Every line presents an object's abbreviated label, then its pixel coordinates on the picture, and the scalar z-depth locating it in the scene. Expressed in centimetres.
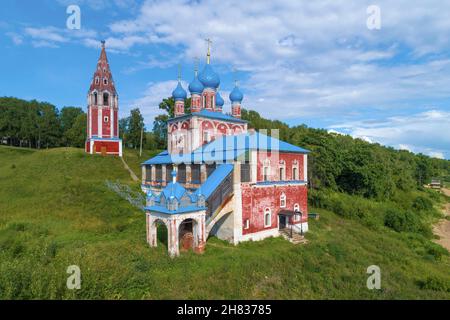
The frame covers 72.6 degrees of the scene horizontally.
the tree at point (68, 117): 6644
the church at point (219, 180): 1673
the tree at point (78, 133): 6034
